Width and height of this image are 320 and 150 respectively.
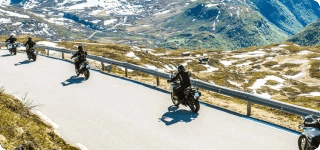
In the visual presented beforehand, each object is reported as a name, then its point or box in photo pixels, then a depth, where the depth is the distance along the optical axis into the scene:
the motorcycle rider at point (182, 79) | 13.73
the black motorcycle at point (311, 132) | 8.23
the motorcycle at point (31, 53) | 28.56
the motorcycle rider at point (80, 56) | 21.47
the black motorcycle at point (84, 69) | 21.18
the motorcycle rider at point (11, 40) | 33.62
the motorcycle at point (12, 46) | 32.97
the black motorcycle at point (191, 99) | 13.25
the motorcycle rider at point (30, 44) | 28.48
